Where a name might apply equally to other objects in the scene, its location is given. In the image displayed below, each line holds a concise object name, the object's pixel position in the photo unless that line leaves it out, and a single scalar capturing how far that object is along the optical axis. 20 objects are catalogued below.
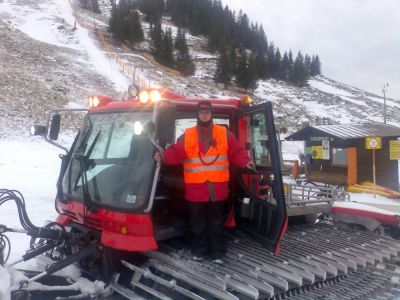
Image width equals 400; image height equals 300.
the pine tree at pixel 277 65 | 75.50
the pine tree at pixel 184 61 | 51.26
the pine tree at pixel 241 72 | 51.84
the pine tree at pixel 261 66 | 66.88
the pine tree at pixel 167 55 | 50.84
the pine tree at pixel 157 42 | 51.50
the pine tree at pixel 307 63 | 93.88
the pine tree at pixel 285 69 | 76.34
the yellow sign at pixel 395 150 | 15.30
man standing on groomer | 4.05
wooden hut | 17.33
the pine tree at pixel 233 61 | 51.66
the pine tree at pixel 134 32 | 56.38
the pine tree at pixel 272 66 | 74.62
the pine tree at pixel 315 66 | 97.31
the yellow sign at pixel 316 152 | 18.45
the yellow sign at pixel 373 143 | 13.71
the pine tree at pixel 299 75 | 75.50
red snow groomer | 3.71
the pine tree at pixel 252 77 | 52.34
